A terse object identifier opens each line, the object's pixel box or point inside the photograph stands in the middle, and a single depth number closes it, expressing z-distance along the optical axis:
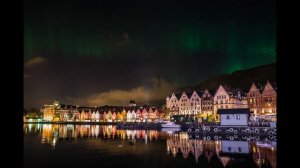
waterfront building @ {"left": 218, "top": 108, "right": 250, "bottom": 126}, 38.90
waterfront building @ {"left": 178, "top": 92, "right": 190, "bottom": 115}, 72.17
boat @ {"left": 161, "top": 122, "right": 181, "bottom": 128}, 57.02
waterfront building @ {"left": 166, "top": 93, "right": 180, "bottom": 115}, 75.17
